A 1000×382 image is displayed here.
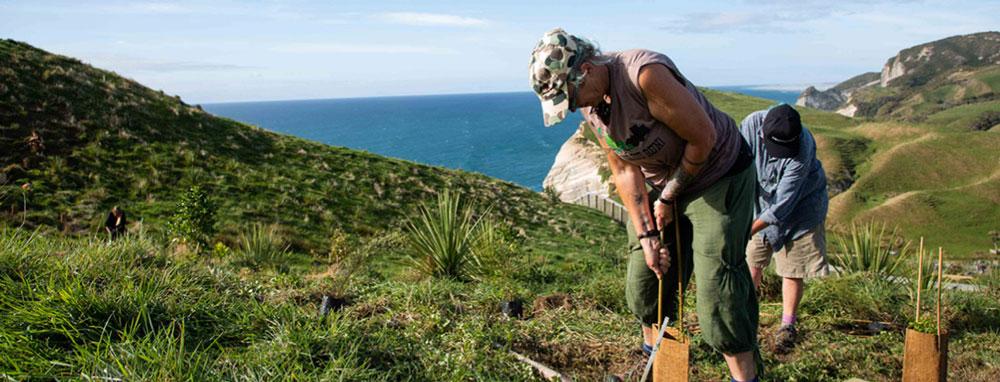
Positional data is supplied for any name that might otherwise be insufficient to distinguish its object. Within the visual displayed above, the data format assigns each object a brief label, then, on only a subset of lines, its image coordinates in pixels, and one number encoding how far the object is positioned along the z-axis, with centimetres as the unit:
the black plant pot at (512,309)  474
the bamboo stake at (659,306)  319
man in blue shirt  409
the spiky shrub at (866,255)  705
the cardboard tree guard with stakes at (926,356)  316
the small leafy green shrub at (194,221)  925
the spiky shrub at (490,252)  650
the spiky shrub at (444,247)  660
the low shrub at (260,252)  757
